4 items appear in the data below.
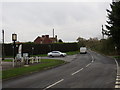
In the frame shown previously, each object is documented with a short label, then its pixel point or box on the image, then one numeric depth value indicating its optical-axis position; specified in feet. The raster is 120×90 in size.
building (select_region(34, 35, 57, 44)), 333.54
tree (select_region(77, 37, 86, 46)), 370.53
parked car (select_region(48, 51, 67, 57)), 180.59
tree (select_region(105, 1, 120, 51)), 134.92
